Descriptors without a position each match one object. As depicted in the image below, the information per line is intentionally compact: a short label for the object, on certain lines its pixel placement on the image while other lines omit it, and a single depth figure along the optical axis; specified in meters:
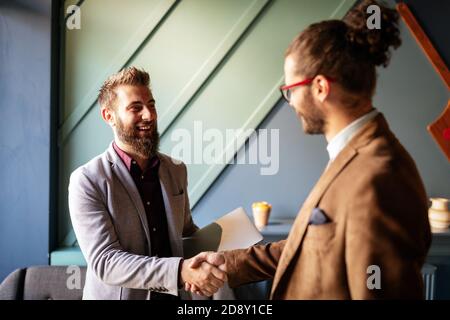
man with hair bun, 0.65
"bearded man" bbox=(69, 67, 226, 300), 1.03
